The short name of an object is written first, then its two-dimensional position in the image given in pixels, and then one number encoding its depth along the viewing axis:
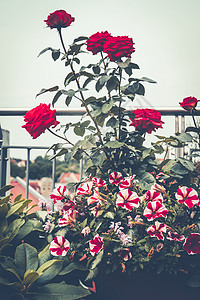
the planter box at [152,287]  1.08
